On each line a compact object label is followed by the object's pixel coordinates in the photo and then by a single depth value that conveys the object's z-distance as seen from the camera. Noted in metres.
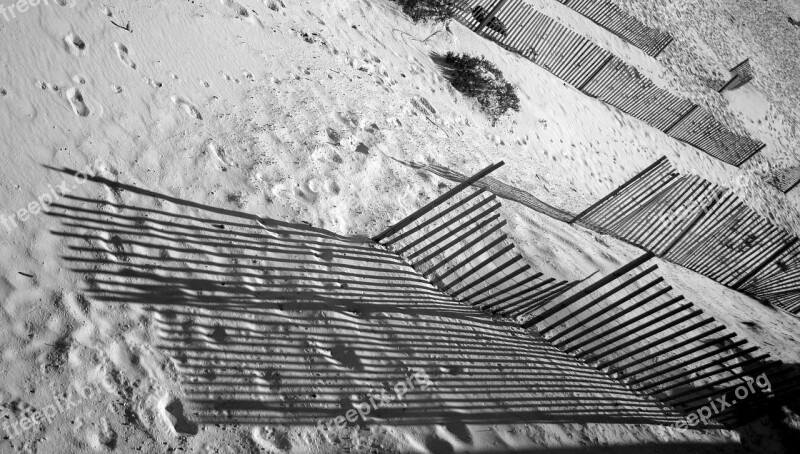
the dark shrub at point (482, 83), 8.32
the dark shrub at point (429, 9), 8.79
